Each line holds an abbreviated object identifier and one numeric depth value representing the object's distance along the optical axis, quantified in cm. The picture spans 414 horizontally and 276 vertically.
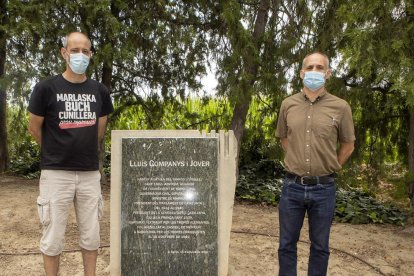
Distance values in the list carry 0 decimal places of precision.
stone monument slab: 373
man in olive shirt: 322
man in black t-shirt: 325
